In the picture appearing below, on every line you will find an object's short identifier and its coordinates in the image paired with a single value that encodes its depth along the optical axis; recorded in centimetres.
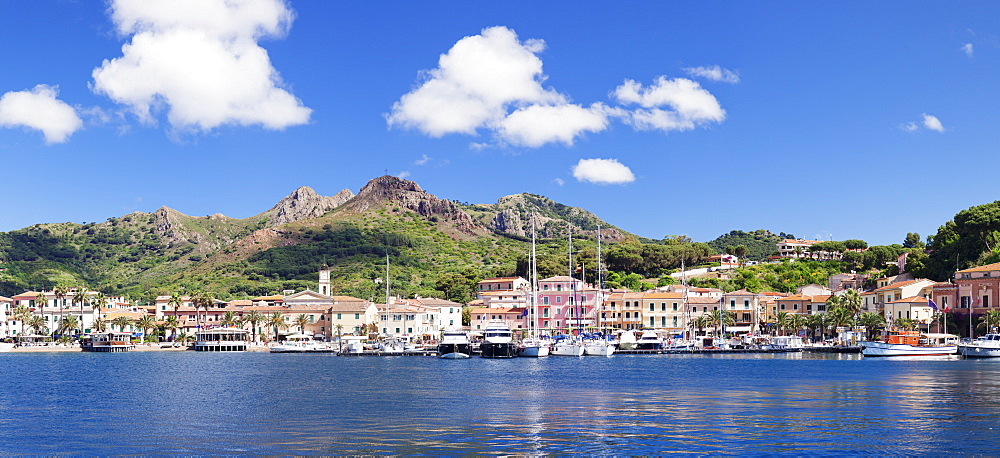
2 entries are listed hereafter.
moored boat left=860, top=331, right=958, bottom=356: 9625
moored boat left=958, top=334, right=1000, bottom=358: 9556
